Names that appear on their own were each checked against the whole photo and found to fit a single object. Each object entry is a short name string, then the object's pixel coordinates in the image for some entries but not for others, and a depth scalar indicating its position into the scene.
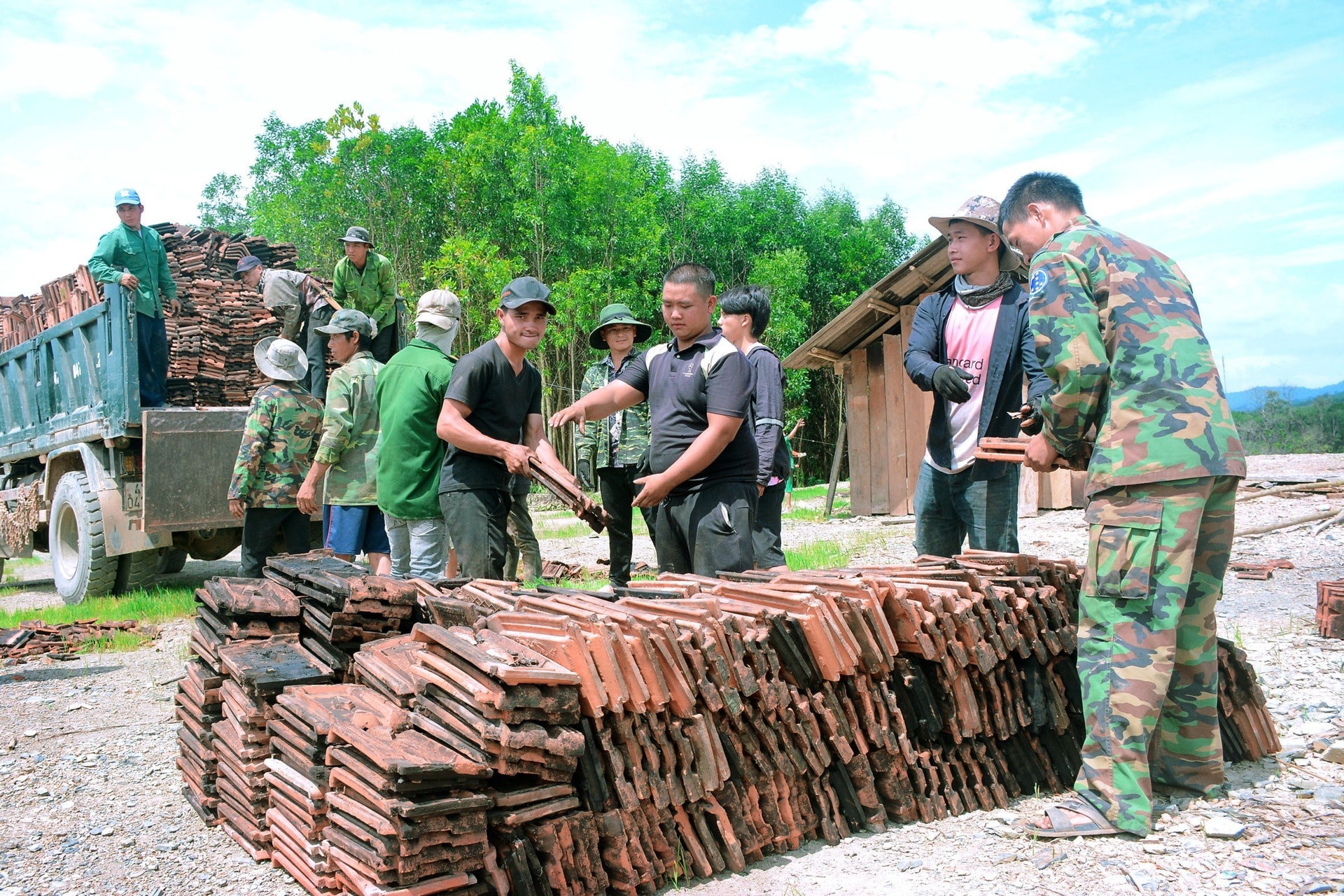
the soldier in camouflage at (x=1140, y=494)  2.99
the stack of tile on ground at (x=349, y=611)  3.70
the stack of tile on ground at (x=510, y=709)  2.51
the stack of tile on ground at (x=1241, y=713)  3.66
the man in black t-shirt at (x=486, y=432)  4.52
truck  7.48
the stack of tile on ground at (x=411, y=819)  2.40
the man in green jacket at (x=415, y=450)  4.98
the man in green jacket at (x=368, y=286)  7.76
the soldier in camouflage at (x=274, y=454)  5.90
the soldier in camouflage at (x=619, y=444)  6.77
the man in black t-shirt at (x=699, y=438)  4.09
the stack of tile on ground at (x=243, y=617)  3.80
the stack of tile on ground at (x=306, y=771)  2.82
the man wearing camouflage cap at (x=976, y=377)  4.30
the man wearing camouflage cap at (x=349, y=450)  5.81
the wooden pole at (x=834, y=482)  15.44
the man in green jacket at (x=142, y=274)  7.70
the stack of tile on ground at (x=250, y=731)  3.23
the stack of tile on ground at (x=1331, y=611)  5.49
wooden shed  13.27
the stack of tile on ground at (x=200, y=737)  3.60
